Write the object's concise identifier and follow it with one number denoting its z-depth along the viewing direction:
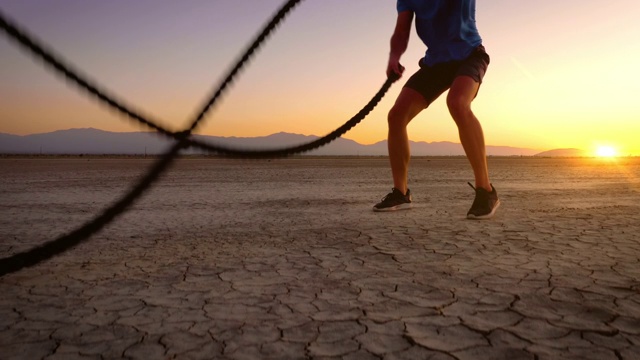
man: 3.61
